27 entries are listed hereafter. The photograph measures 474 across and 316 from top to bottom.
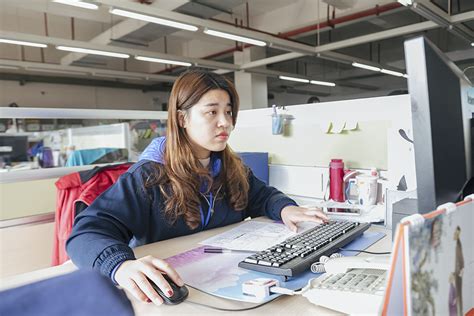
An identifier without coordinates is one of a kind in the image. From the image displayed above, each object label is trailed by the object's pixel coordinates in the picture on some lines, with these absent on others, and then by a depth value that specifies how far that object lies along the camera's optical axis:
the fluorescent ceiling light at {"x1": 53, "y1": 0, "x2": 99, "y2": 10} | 3.78
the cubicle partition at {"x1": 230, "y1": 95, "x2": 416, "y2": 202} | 1.51
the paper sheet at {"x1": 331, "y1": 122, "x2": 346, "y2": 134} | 1.74
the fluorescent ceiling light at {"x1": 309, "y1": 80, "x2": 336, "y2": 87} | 9.34
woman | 0.99
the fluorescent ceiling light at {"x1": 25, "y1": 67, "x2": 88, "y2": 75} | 7.43
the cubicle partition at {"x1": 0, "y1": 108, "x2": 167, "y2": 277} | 1.49
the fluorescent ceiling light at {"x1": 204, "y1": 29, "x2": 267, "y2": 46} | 5.00
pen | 0.93
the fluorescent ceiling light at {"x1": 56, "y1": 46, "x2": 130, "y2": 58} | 5.64
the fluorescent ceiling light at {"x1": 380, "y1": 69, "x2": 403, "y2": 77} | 8.11
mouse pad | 0.68
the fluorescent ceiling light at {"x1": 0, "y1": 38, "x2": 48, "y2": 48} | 5.16
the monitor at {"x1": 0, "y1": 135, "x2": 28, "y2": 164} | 2.36
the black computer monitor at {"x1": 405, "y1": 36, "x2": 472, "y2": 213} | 0.46
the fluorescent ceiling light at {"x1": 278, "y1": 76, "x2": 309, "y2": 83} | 8.71
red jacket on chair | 1.34
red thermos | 1.65
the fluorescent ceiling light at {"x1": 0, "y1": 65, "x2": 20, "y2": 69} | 7.02
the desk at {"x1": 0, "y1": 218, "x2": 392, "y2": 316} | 0.60
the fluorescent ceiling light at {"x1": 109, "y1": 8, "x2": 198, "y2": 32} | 4.12
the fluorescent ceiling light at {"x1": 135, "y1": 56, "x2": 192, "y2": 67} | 6.35
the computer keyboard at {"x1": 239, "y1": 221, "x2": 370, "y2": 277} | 0.74
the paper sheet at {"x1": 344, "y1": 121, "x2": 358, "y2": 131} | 1.69
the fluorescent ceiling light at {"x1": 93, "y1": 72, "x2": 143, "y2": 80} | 8.32
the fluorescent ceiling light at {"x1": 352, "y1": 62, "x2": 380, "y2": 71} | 7.35
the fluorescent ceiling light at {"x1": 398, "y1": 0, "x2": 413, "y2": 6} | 3.83
